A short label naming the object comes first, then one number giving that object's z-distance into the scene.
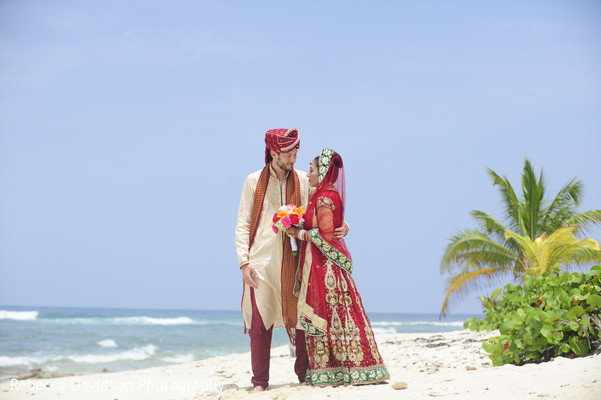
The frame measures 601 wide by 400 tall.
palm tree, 15.52
